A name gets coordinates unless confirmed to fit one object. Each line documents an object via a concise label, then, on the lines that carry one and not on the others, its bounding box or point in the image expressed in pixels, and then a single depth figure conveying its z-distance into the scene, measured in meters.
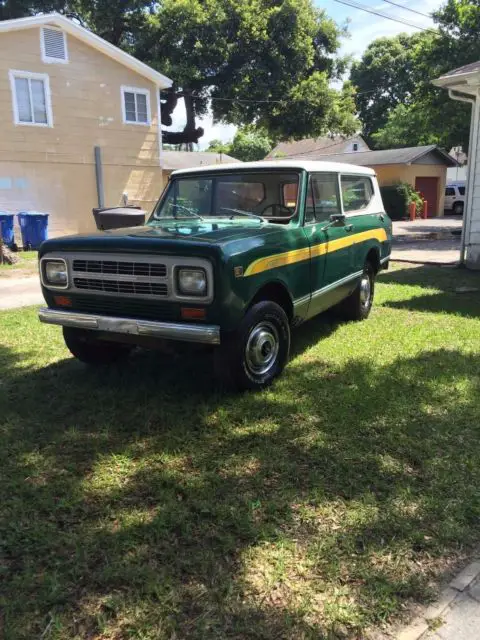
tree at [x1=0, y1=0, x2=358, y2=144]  21.84
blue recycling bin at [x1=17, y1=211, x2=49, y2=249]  14.59
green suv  3.87
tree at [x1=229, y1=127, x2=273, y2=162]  56.31
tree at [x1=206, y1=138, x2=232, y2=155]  59.41
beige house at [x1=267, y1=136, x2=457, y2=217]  29.34
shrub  27.67
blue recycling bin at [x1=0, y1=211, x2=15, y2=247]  13.98
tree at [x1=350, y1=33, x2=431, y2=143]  53.88
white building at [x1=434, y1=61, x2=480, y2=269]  9.96
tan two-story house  15.21
